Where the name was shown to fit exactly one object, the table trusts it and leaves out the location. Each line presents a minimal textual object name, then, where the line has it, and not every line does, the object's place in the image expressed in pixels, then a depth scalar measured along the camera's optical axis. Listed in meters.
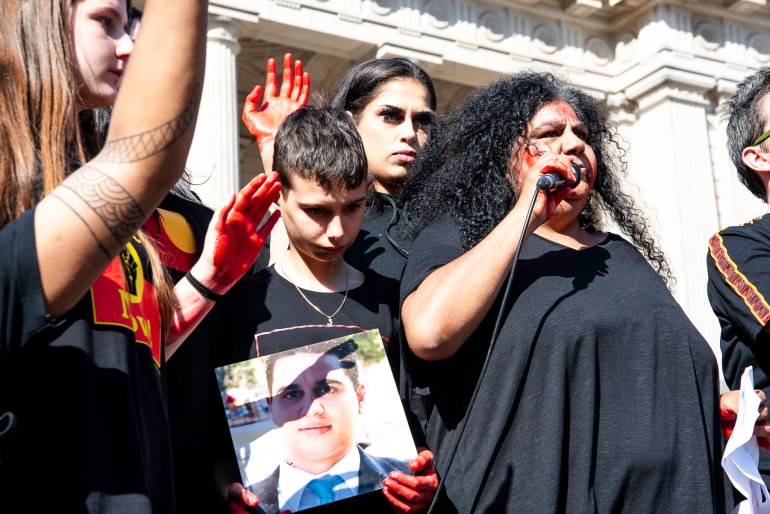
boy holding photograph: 2.95
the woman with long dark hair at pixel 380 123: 3.55
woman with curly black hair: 2.68
